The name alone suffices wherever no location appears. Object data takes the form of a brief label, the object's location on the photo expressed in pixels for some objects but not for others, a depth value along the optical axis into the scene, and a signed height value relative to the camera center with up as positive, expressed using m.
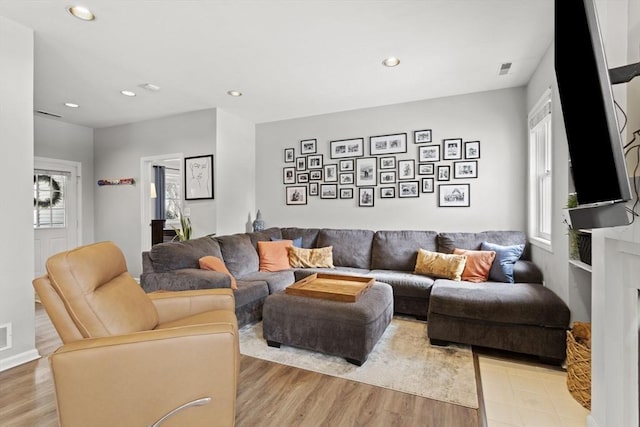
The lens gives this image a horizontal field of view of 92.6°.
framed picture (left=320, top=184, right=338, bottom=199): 4.58 +0.31
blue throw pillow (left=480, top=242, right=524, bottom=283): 3.03 -0.52
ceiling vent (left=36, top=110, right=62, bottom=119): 4.38 +1.44
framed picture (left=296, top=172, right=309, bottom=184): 4.76 +0.53
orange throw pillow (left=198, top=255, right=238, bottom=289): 2.91 -0.51
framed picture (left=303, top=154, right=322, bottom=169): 4.66 +0.77
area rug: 1.98 -1.14
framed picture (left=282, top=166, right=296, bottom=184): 4.86 +0.58
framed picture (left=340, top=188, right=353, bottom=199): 4.48 +0.27
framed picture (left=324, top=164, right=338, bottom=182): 4.56 +0.58
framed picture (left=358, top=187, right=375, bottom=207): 4.35 +0.22
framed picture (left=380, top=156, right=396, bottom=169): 4.20 +0.68
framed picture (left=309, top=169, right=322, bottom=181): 4.67 +0.56
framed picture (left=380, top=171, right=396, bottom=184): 4.22 +0.47
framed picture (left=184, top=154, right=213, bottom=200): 4.30 +0.50
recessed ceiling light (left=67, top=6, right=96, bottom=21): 2.15 +1.44
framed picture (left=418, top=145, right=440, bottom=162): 3.97 +0.76
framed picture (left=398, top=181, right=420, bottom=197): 4.10 +0.30
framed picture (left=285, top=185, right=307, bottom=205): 4.80 +0.27
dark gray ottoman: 2.24 -0.86
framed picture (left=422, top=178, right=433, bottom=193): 4.02 +0.34
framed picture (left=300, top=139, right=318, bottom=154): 4.70 +1.01
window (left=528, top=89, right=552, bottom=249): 2.97 +0.40
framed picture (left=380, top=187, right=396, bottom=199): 4.23 +0.26
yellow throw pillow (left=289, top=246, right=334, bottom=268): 3.95 -0.60
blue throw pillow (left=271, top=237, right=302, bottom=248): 4.24 -0.41
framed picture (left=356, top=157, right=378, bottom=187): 4.32 +0.57
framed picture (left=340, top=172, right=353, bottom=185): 4.47 +0.49
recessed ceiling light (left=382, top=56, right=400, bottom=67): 2.88 +1.44
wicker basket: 1.79 -0.93
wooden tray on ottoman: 2.45 -0.67
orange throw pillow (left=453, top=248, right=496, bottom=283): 3.14 -0.58
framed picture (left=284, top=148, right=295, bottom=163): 4.87 +0.90
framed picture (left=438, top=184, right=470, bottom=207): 3.84 +0.20
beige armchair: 1.19 -0.61
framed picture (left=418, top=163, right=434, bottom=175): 4.01 +0.56
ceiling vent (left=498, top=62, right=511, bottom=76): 3.01 +1.44
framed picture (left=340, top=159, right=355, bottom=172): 4.45 +0.67
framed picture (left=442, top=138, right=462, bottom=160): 3.86 +0.79
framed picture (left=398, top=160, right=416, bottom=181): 4.11 +0.56
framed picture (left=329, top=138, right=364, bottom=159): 4.40 +0.93
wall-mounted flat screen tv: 0.99 +0.34
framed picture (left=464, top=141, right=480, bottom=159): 3.77 +0.76
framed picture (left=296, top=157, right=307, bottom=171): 4.77 +0.76
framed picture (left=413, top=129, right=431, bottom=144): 4.00 +0.99
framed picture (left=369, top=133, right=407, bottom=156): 4.15 +0.93
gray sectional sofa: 2.30 -0.69
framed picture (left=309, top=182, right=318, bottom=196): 4.71 +0.35
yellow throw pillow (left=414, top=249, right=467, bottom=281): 3.21 -0.58
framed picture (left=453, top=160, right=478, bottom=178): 3.79 +0.52
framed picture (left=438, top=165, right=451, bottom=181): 3.92 +0.50
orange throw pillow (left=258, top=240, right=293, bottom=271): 3.82 -0.56
